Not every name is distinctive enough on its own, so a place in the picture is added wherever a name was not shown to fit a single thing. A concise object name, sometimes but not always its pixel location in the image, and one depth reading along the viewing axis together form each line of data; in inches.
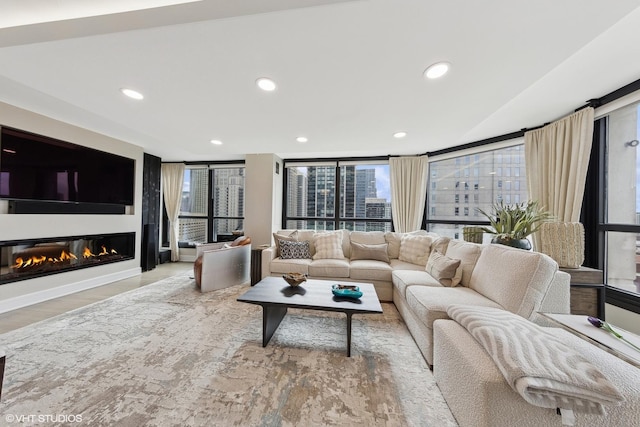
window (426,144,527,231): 126.9
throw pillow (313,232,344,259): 135.3
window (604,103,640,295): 84.7
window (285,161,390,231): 176.1
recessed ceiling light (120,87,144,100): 75.9
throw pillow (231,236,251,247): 150.9
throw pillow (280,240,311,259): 135.6
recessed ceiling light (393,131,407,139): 116.3
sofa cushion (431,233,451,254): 113.5
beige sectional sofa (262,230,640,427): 38.8
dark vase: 84.5
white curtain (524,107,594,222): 92.2
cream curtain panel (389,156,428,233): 160.6
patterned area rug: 50.2
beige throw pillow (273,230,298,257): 140.0
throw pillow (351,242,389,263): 132.2
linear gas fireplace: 104.0
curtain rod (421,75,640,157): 79.2
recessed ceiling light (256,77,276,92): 68.6
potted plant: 84.7
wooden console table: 74.3
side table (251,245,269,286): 134.9
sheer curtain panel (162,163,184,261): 198.8
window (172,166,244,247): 204.8
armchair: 126.0
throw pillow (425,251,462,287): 89.4
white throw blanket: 34.6
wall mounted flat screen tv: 101.9
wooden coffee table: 71.4
